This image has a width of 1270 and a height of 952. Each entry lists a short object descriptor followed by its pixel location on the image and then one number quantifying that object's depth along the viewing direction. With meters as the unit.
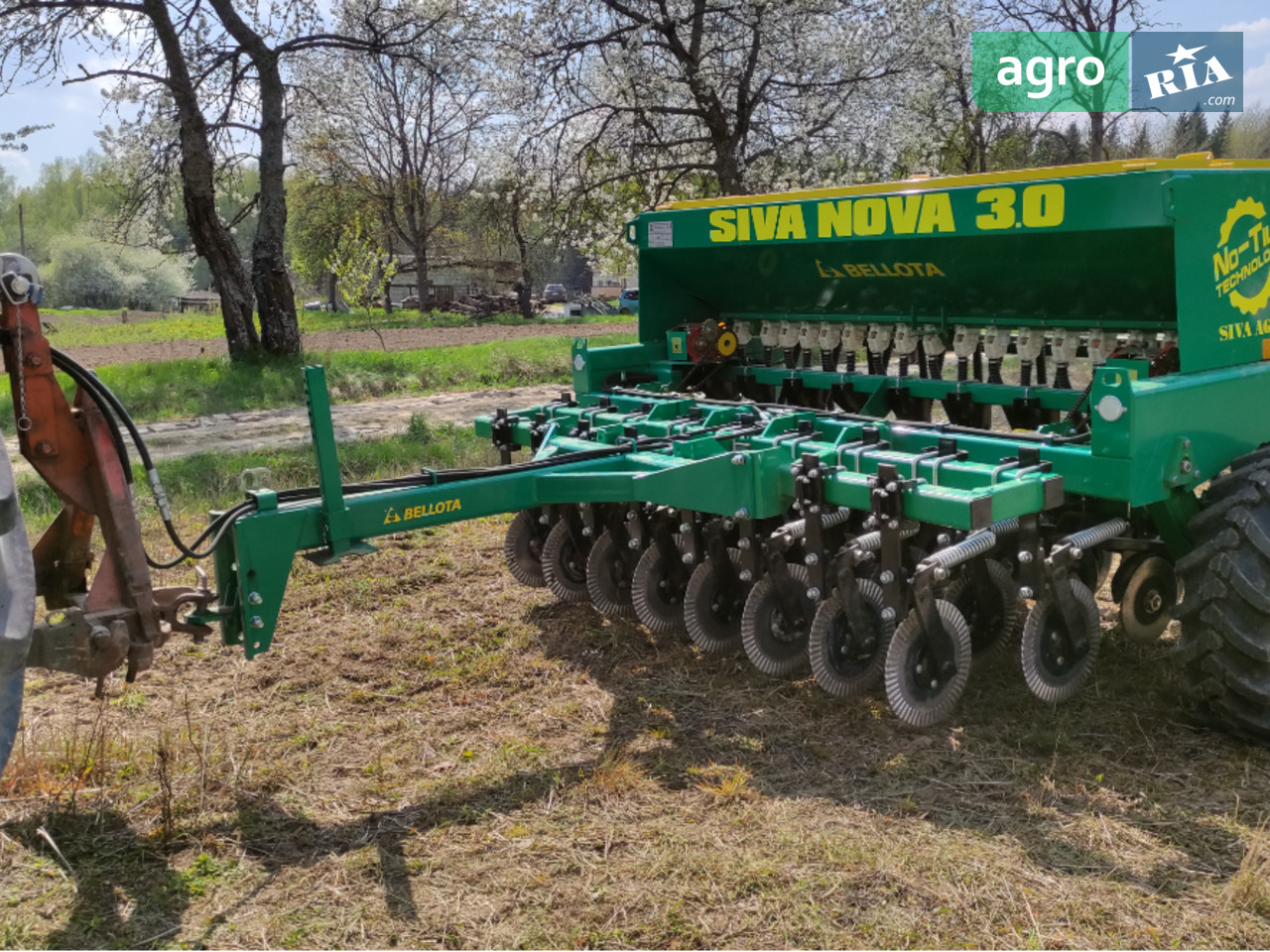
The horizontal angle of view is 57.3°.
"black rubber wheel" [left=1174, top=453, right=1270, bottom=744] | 3.89
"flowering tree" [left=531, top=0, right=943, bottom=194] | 13.29
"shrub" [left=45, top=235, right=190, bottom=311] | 51.22
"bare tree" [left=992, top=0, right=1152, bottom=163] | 17.58
